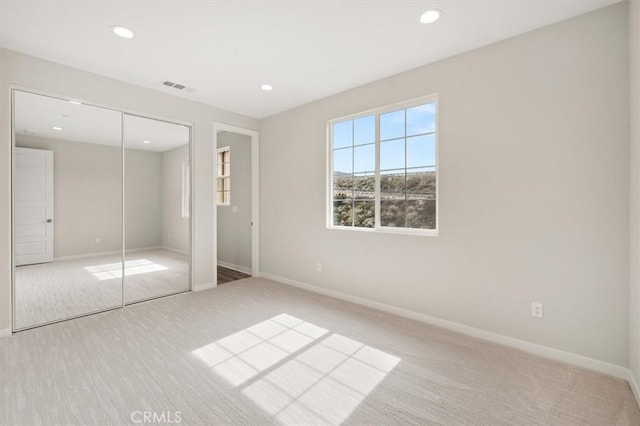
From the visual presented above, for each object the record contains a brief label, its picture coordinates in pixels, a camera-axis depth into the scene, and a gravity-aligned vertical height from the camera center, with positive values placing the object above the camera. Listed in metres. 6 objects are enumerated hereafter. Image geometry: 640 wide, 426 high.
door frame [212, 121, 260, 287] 5.04 +0.19
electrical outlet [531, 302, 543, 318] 2.44 -0.83
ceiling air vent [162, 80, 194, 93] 3.58 +1.60
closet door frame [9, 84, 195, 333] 2.82 +0.48
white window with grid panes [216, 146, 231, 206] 5.30 +0.67
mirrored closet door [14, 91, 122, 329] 2.96 +0.04
